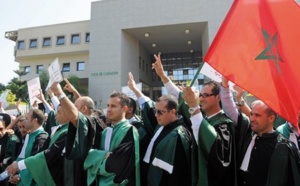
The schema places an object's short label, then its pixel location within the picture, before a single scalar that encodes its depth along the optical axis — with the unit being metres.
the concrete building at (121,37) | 31.55
